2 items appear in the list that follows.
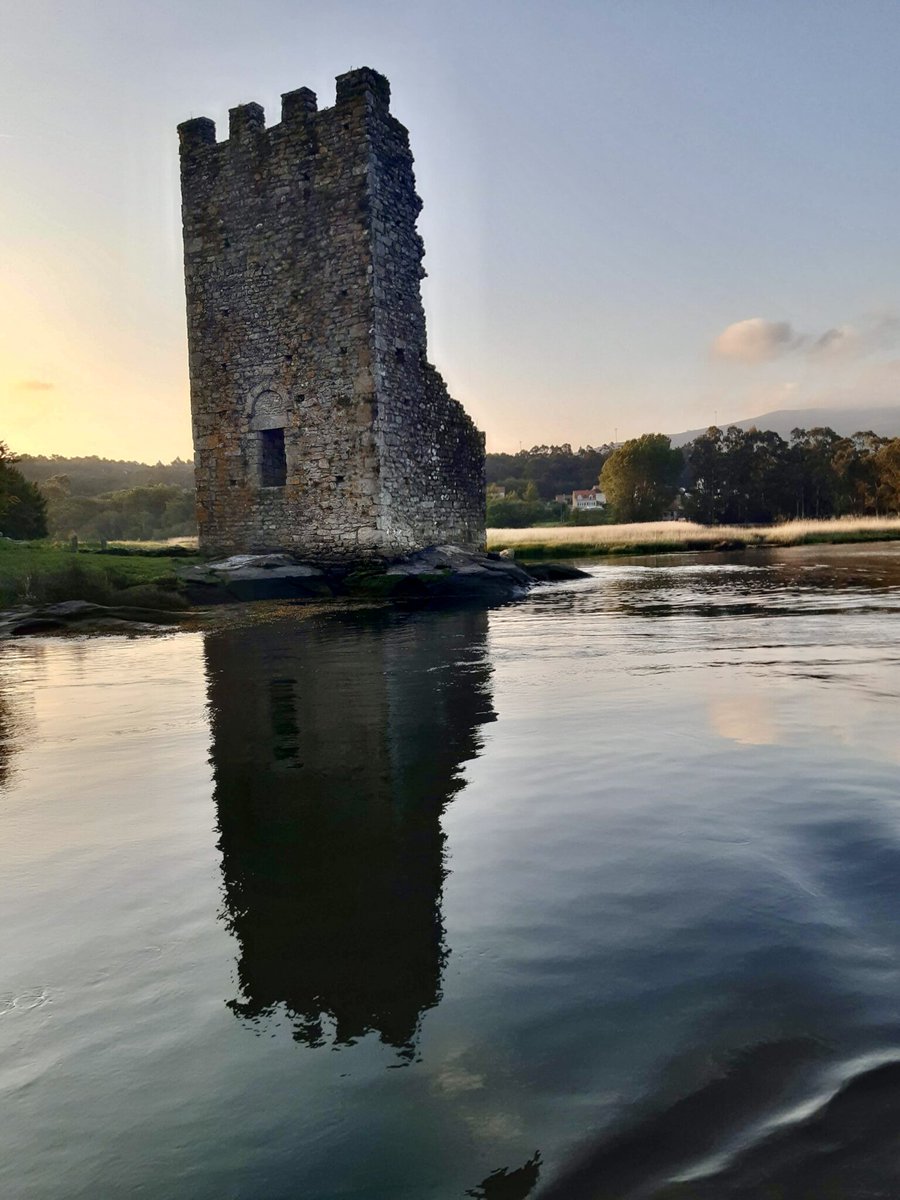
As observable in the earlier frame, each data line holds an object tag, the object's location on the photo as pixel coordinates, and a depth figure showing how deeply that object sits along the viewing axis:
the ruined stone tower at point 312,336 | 19.06
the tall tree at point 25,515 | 38.16
